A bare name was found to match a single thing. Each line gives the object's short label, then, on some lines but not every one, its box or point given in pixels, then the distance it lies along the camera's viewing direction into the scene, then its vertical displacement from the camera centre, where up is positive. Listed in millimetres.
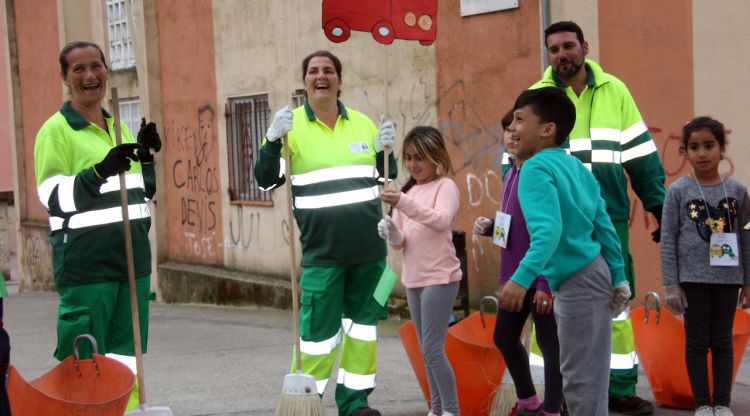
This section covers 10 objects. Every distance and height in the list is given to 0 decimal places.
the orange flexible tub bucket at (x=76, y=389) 5230 -1199
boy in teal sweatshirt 4680 -586
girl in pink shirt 5863 -650
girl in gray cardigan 5949 -779
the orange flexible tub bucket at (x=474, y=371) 6172 -1345
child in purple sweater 5512 -1005
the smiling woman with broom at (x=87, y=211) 5496 -386
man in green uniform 6250 -188
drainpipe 10219 +831
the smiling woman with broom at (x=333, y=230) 6191 -579
